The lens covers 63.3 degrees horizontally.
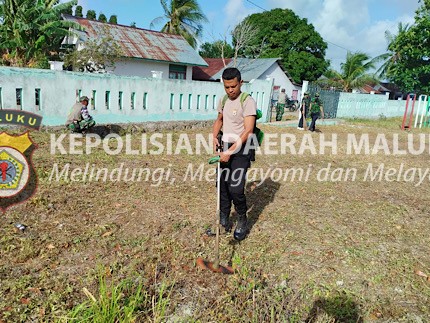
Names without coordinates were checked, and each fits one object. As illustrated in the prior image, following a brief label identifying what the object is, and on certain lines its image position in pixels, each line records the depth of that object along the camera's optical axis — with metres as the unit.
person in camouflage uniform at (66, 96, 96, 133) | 6.97
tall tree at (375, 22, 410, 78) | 29.08
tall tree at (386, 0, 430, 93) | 26.42
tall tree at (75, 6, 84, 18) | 39.62
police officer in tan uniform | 3.31
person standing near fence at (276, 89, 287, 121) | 14.23
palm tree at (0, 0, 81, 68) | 13.66
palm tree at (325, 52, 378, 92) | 31.10
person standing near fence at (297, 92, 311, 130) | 11.76
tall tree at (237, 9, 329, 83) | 33.03
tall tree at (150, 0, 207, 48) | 26.77
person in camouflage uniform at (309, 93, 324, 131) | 11.66
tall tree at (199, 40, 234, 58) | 37.38
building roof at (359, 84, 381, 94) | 41.86
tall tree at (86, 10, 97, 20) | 40.06
